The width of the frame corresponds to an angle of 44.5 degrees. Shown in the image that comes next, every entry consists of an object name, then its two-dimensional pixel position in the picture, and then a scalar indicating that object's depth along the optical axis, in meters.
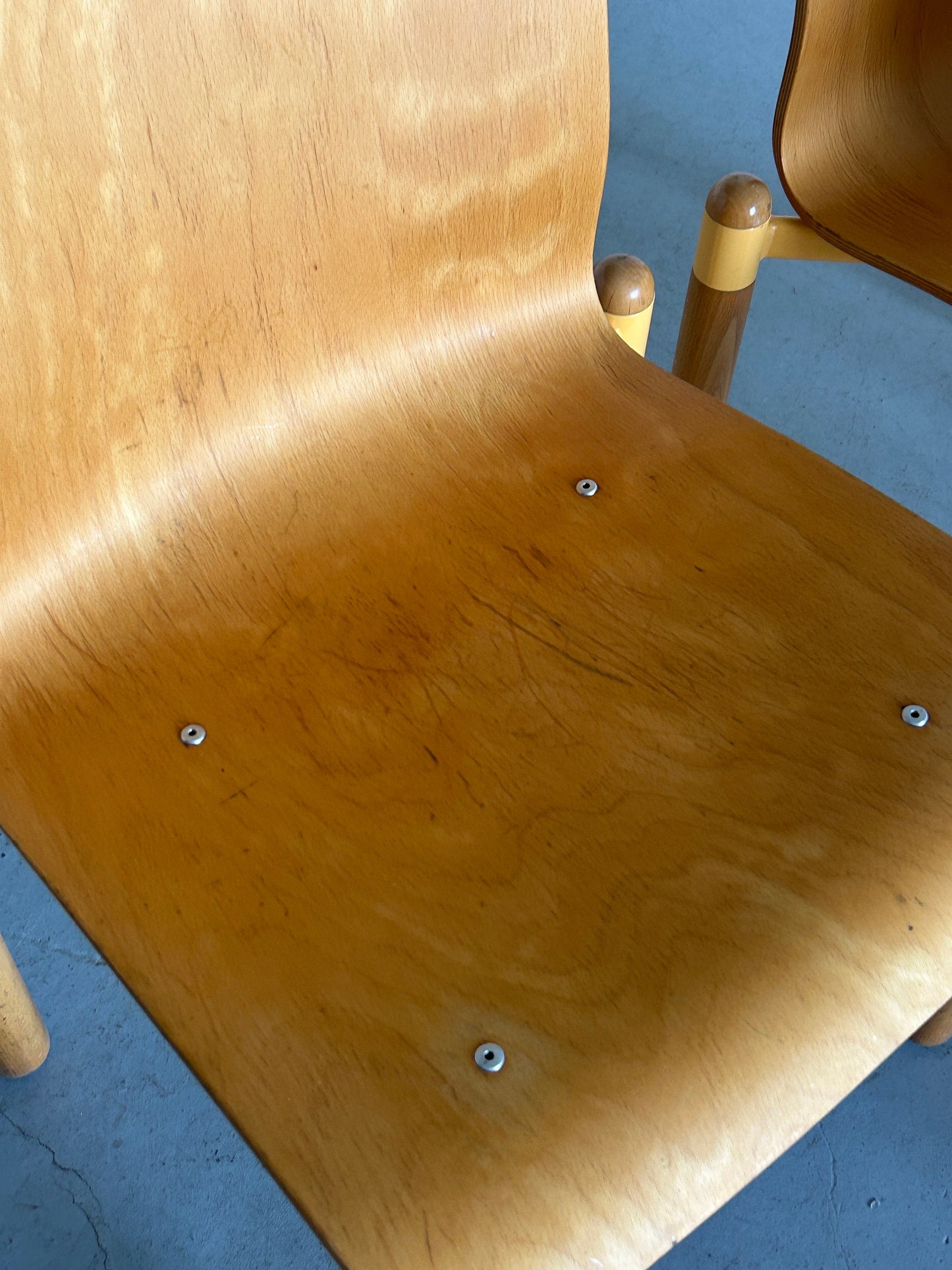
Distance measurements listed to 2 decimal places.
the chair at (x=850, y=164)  0.96
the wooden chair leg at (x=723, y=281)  0.99
